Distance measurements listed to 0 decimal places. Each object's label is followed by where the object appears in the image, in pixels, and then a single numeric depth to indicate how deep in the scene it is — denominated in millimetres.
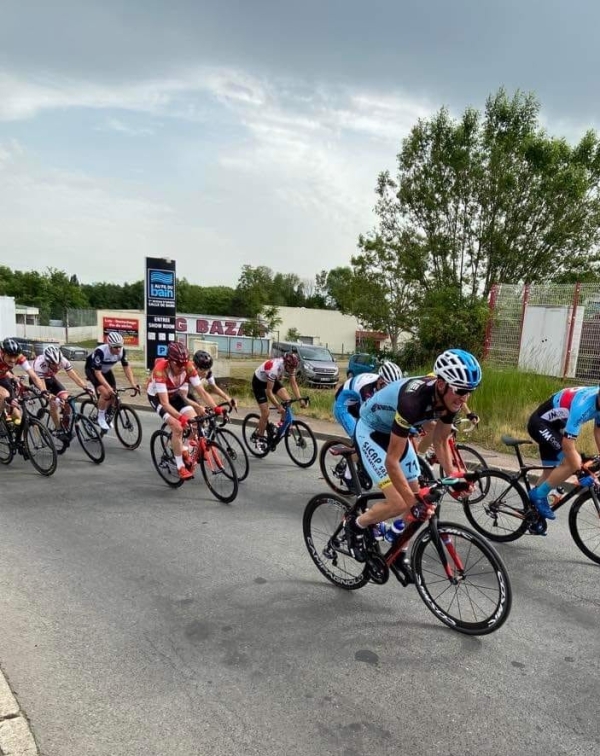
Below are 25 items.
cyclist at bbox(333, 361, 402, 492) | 5793
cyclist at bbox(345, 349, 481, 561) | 3256
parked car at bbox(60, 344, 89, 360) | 32178
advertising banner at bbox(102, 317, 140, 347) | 41653
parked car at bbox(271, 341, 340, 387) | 21062
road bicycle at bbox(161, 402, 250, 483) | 6410
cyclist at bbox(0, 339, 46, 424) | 7527
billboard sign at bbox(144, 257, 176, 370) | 18109
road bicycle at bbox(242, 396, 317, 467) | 8000
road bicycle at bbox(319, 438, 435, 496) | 5617
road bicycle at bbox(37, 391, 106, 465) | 7925
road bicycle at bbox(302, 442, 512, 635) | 3201
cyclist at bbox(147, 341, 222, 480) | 6340
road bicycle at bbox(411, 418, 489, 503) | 5335
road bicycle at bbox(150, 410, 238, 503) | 6102
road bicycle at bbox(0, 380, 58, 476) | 7082
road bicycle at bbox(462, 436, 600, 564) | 4594
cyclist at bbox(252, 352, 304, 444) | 7964
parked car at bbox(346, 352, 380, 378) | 17972
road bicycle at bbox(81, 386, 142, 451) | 8961
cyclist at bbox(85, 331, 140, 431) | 8867
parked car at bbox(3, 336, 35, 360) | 26716
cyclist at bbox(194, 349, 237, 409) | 7395
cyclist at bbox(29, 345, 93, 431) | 8359
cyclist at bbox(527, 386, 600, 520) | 4402
